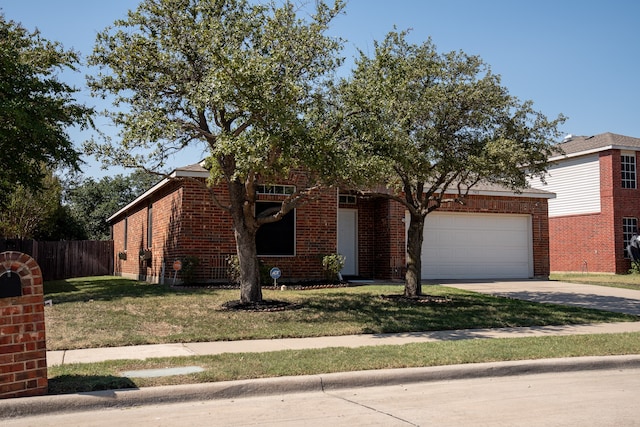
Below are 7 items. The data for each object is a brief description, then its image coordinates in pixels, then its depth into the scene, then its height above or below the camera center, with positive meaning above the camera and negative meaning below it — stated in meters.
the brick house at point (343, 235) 17.09 +0.12
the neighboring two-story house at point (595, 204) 27.02 +1.46
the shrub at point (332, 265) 17.67 -0.77
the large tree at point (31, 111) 14.82 +3.50
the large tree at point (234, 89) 9.97 +2.71
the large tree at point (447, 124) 12.25 +2.52
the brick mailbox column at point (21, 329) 6.04 -0.88
